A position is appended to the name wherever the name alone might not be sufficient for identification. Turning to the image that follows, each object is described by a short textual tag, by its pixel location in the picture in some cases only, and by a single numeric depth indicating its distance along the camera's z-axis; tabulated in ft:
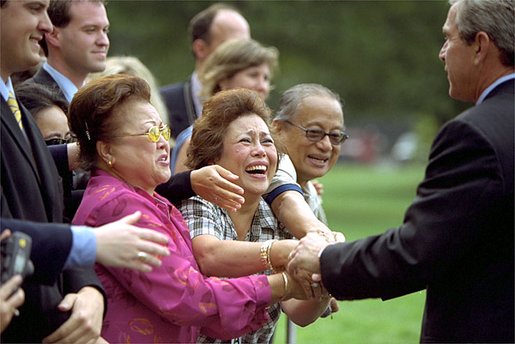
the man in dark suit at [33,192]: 26.08
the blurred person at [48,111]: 35.47
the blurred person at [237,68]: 51.42
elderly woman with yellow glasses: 29.01
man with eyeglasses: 38.40
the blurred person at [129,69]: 48.11
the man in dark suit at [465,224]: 27.58
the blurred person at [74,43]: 40.68
